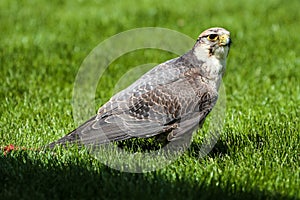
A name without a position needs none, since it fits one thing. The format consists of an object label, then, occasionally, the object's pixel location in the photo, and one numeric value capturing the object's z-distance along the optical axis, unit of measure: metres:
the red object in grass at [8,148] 9.23
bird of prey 9.23
